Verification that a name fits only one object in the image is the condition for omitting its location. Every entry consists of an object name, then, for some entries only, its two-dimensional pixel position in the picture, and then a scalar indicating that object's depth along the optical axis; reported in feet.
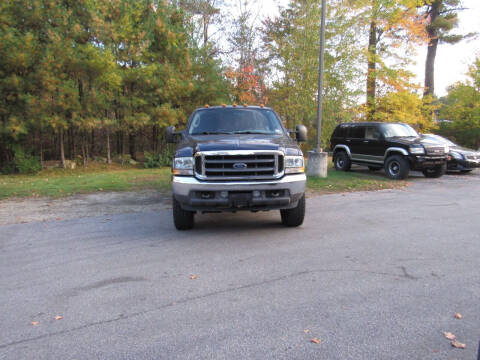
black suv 40.04
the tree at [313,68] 58.03
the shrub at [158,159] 60.39
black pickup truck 17.06
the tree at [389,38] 71.05
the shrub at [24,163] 51.78
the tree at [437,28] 85.61
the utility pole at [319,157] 39.01
